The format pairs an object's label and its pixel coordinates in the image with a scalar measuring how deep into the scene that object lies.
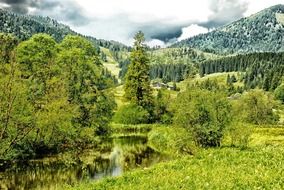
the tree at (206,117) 42.31
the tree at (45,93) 50.47
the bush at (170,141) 42.97
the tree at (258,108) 130.75
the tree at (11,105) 40.66
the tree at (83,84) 64.50
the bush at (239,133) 40.41
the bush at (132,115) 100.19
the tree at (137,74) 95.31
